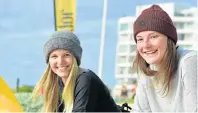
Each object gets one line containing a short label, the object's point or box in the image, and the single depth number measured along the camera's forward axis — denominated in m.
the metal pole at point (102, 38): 11.35
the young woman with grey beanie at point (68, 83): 2.91
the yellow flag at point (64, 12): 9.19
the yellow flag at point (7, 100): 3.07
